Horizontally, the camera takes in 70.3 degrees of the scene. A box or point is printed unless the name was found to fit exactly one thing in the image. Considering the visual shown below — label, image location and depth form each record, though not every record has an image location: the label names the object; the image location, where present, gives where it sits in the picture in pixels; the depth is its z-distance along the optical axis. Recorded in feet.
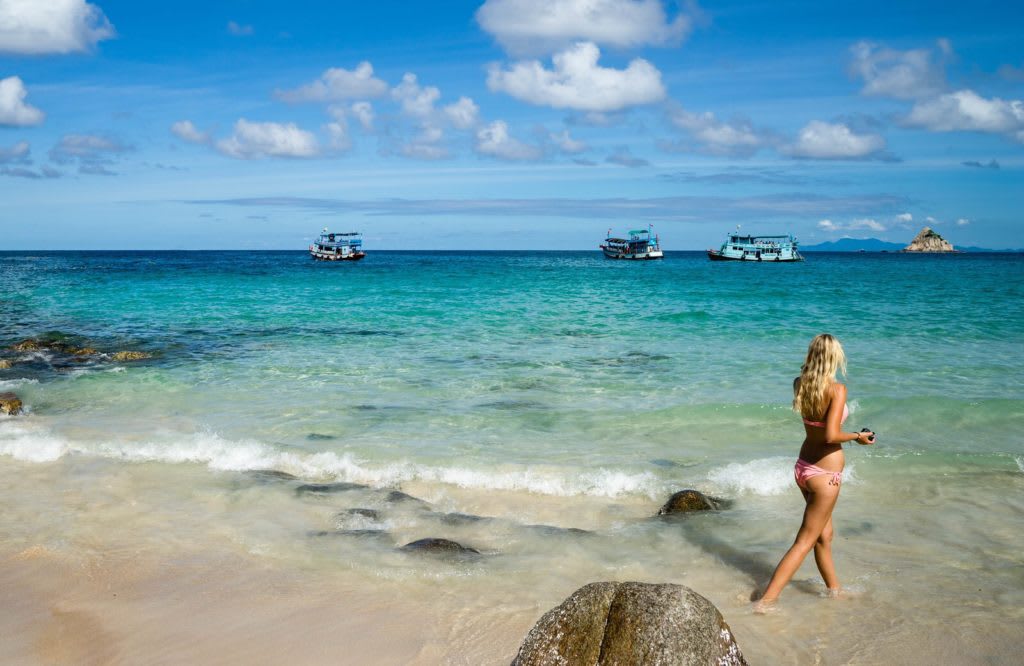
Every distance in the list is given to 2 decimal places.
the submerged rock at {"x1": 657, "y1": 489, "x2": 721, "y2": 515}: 26.05
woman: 17.87
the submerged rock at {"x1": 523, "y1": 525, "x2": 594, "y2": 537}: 24.17
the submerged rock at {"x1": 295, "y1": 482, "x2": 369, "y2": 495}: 27.99
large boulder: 12.34
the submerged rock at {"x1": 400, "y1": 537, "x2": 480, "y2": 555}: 22.00
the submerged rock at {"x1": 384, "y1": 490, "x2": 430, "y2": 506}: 26.91
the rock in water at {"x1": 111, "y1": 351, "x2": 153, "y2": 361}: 59.34
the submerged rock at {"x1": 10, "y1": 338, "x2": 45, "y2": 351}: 64.80
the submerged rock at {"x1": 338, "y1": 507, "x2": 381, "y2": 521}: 25.30
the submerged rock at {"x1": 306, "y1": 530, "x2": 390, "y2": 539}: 23.54
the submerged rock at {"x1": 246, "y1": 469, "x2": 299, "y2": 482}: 29.58
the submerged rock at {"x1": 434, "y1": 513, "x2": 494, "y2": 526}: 25.11
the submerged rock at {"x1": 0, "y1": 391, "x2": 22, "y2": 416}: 41.22
